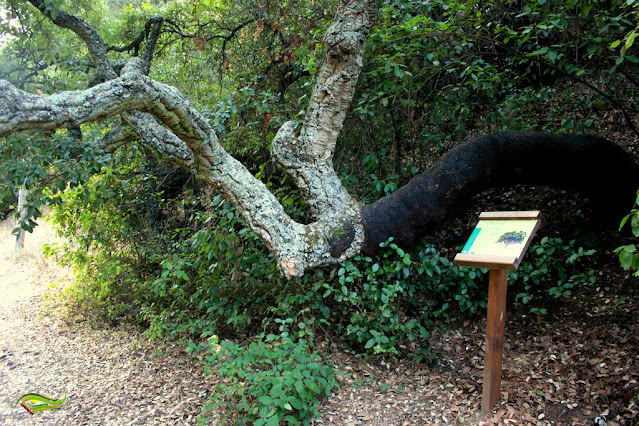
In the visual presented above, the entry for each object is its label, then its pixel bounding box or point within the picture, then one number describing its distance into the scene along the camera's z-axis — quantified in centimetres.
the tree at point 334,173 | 332
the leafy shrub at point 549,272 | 325
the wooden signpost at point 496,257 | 233
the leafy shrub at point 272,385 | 243
